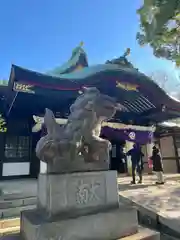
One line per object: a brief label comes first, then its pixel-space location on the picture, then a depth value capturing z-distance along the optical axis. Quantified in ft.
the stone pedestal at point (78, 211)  7.96
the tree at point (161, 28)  14.75
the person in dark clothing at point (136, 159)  26.64
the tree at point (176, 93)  89.58
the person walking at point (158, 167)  26.18
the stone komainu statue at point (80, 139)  9.12
